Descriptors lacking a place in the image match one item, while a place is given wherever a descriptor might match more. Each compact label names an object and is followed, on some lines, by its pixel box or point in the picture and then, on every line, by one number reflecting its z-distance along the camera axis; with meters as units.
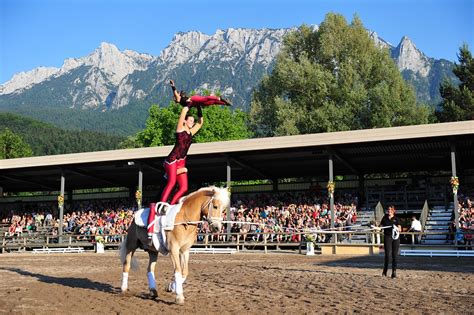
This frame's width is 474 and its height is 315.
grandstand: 28.14
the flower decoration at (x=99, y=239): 31.72
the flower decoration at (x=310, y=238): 27.12
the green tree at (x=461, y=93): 52.25
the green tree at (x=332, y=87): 47.78
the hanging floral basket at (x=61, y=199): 35.44
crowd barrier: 26.39
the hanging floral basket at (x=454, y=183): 26.69
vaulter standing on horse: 10.86
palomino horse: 9.92
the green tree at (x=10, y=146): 85.69
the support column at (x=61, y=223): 34.82
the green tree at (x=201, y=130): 59.22
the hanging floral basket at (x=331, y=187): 29.34
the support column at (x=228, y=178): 30.44
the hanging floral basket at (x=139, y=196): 33.44
